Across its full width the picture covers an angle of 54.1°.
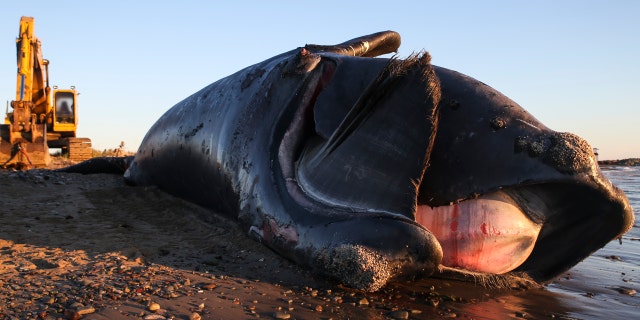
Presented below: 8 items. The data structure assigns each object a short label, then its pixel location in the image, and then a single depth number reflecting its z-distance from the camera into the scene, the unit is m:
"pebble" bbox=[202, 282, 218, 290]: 3.00
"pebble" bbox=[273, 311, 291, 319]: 2.65
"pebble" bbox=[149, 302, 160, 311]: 2.63
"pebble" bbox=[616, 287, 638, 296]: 3.83
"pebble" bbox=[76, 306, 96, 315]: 2.54
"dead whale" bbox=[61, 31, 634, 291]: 3.03
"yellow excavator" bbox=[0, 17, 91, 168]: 14.02
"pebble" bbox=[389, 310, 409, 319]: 2.75
